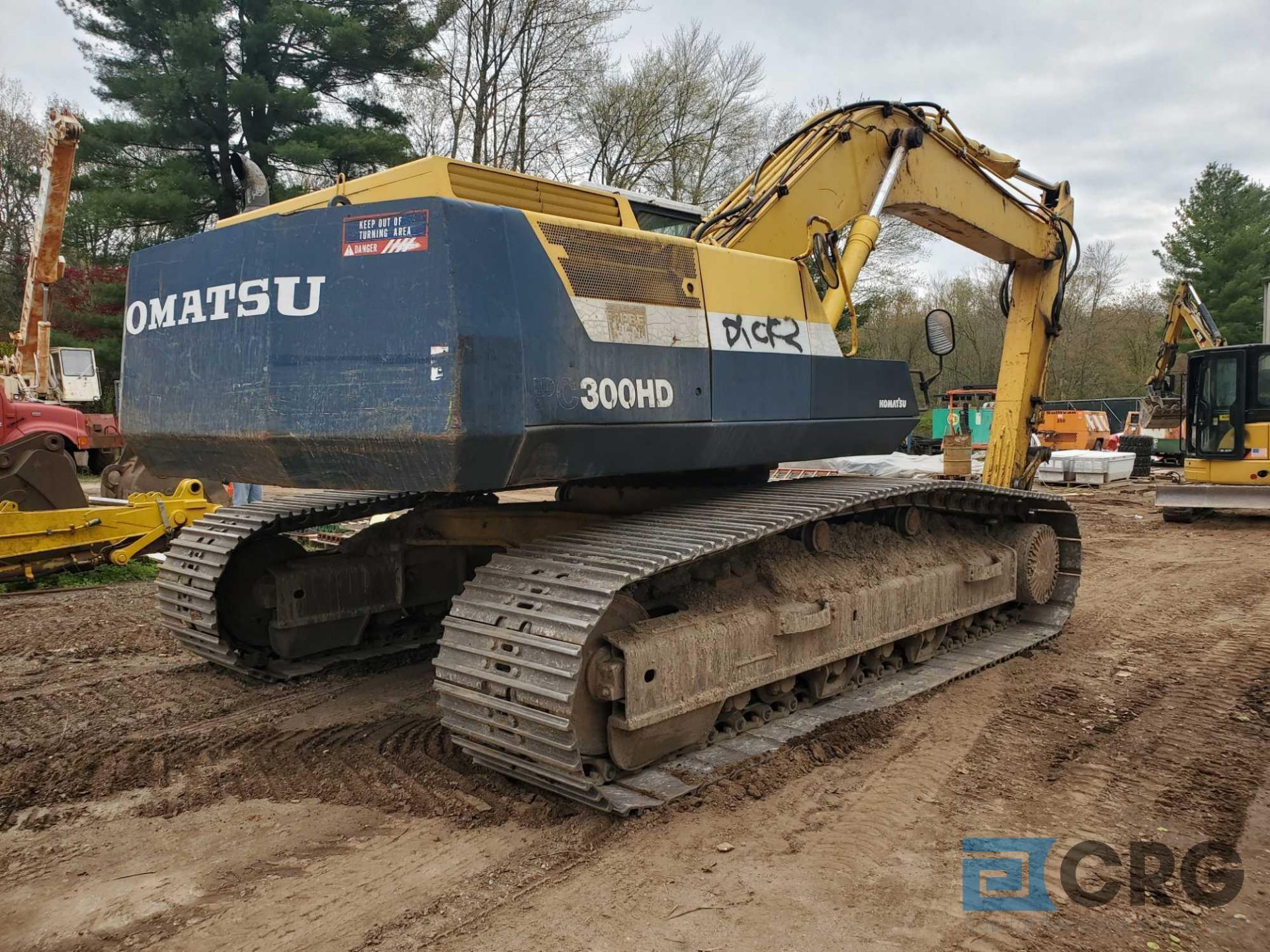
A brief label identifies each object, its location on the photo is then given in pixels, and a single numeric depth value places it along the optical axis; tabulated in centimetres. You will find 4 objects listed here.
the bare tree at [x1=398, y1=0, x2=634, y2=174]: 2125
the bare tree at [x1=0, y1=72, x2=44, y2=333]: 2783
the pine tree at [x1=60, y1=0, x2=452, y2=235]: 1686
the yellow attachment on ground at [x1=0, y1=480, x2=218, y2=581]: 754
